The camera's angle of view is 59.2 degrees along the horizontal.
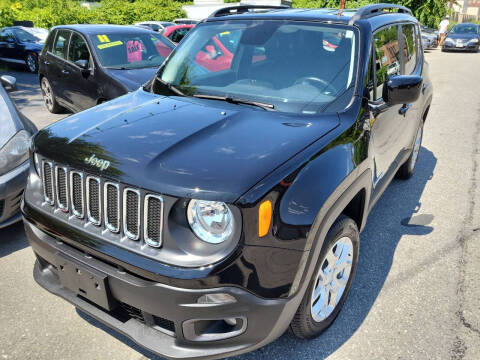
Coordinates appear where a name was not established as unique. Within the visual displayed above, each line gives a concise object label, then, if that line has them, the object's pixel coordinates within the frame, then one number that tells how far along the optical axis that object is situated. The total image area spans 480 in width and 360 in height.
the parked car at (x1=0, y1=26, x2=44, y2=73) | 12.55
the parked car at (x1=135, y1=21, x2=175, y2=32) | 18.80
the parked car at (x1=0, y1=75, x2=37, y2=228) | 3.36
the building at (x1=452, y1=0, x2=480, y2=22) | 48.62
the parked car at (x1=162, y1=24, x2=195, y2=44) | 13.13
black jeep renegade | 1.82
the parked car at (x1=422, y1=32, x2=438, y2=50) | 20.59
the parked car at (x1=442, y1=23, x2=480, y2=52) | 20.97
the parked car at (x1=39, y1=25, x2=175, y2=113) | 5.98
